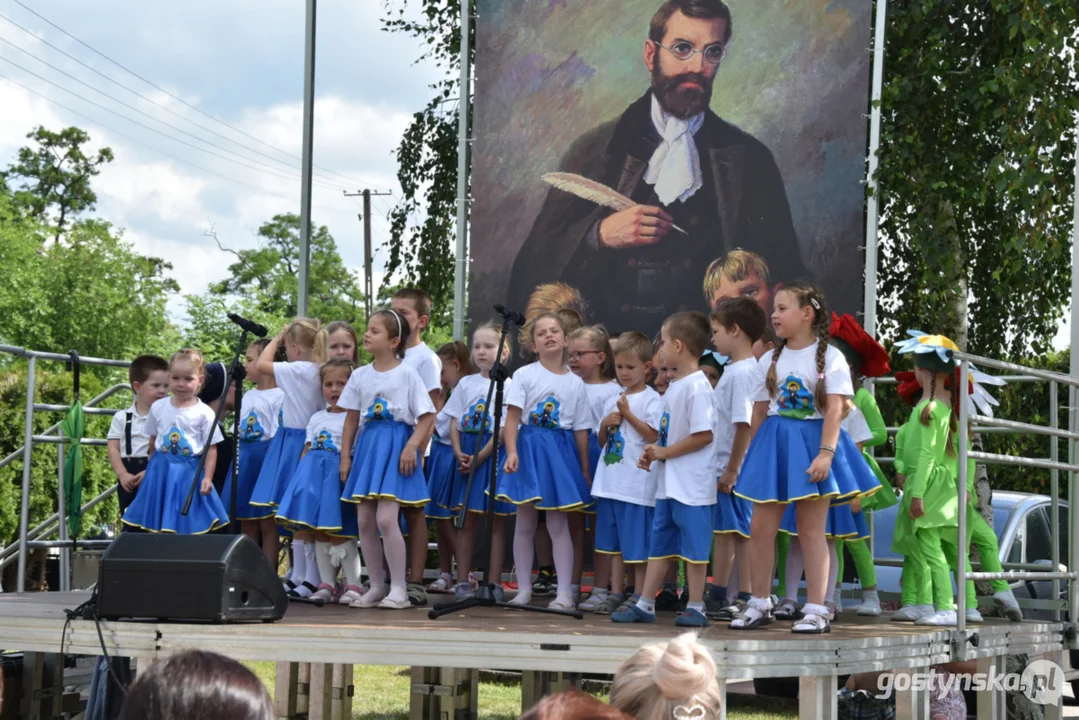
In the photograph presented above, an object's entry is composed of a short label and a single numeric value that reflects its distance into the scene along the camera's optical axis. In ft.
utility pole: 126.41
